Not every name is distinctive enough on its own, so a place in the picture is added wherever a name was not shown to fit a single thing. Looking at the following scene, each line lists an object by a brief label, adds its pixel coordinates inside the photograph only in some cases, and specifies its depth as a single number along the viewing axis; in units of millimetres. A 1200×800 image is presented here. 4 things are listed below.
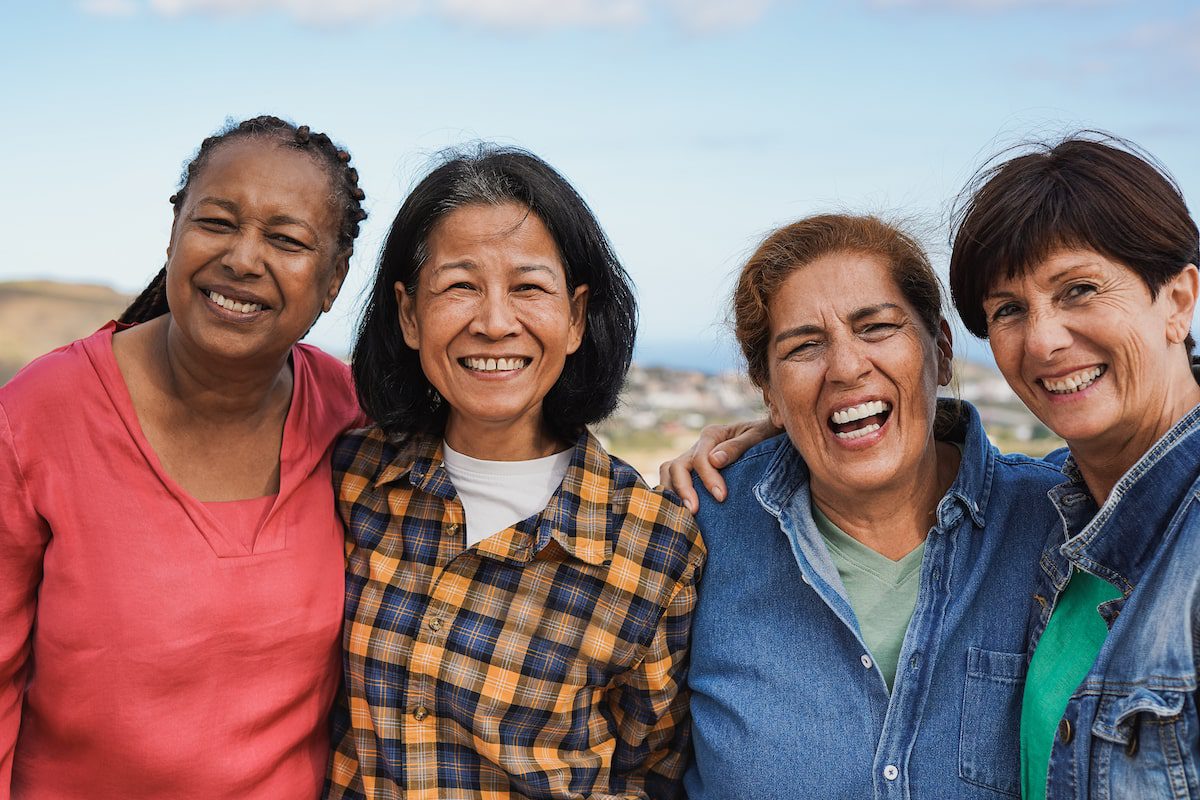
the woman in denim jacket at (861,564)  2160
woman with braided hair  2174
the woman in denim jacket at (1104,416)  1733
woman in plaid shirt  2328
